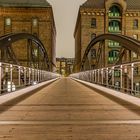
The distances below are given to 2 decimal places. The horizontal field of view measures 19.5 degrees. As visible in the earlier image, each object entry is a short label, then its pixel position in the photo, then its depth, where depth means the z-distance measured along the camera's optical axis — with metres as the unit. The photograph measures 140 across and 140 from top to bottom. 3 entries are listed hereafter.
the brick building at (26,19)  76.81
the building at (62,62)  181.27
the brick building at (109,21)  76.12
